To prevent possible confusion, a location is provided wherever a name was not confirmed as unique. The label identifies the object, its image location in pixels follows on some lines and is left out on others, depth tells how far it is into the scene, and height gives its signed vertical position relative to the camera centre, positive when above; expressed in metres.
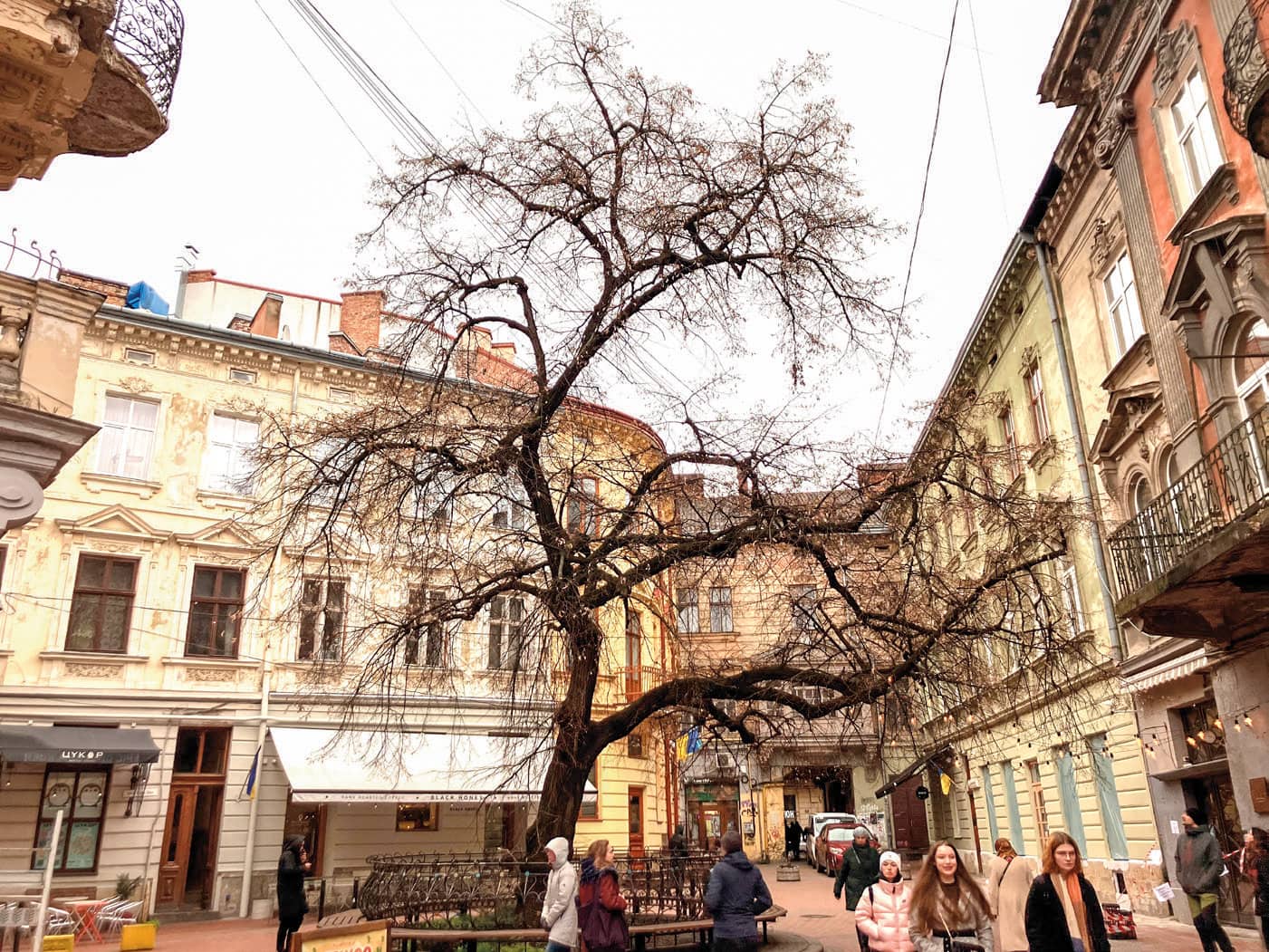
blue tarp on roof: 24.75 +12.81
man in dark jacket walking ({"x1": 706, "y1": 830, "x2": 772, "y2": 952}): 8.23 -0.79
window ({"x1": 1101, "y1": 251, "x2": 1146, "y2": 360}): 17.69 +8.79
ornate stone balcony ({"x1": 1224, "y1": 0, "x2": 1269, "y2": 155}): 11.01 +8.03
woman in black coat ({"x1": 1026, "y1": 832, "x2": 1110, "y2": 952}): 6.20 -0.68
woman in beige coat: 7.00 -0.72
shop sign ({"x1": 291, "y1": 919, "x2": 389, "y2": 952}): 8.69 -1.09
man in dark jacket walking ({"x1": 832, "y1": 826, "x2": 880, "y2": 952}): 12.52 -0.81
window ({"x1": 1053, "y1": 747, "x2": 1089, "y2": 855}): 22.27 +0.07
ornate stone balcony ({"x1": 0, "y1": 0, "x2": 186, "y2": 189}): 7.94 +6.46
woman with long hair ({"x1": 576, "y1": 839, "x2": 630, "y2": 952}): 8.88 -0.89
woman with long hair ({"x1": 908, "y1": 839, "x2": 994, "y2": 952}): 6.68 -0.72
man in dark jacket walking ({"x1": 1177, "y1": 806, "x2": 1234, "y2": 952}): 10.82 -0.88
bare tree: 12.01 +4.04
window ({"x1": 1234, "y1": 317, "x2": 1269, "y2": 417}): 13.26 +5.68
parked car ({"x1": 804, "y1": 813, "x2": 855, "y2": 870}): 38.59 -0.81
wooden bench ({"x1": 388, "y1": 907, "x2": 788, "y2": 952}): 11.09 -1.38
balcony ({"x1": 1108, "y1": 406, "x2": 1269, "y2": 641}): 10.88 +2.82
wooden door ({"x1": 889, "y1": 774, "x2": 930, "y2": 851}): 37.93 -0.60
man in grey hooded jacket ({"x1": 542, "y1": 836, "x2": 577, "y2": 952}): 8.88 -0.86
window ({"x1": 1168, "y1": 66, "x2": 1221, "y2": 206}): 14.47 +9.65
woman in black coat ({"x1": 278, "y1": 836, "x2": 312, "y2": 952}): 13.24 -0.95
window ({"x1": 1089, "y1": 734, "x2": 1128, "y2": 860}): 19.62 -0.12
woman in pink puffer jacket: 7.26 -0.82
